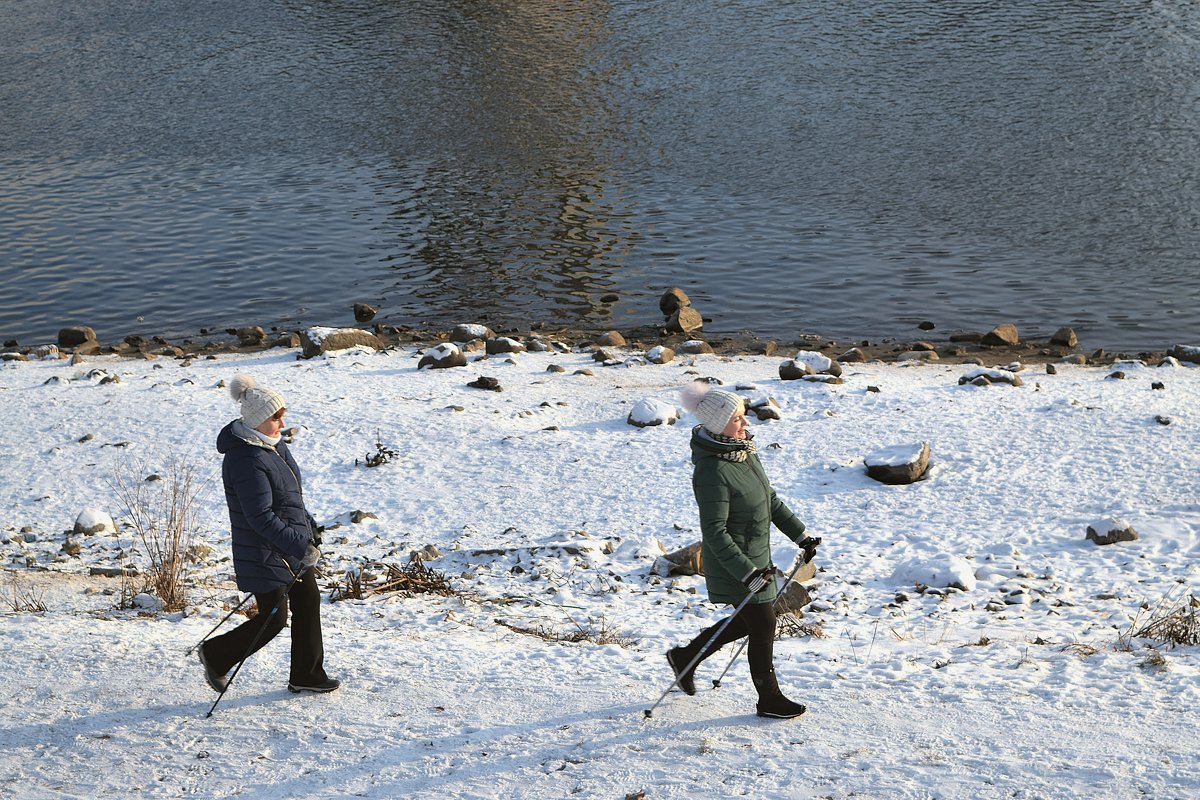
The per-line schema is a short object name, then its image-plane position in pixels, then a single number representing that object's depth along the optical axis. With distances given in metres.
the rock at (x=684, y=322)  19.25
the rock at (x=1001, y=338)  18.02
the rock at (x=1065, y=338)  17.89
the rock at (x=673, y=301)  20.00
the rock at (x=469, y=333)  17.83
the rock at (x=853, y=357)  16.92
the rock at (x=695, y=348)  17.38
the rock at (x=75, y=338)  20.41
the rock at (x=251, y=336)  19.78
